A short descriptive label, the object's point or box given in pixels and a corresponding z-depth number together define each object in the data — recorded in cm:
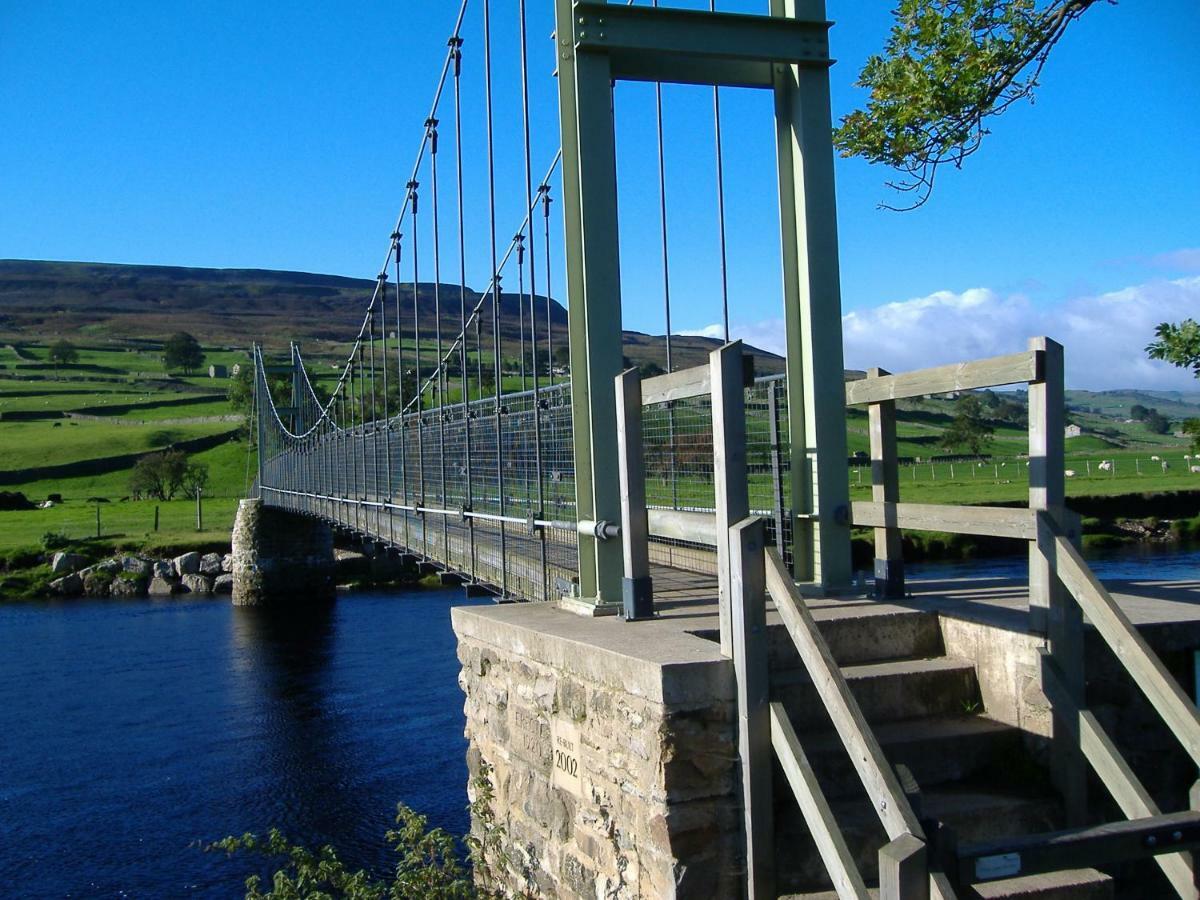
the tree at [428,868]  458
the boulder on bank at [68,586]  2912
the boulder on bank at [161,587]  3002
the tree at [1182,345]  478
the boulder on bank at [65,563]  3009
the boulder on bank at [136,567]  3005
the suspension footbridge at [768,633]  320
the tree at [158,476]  4512
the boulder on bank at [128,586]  2938
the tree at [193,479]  4631
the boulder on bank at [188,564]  3114
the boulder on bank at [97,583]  2944
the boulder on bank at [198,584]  3067
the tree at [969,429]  4356
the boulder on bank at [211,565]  3135
